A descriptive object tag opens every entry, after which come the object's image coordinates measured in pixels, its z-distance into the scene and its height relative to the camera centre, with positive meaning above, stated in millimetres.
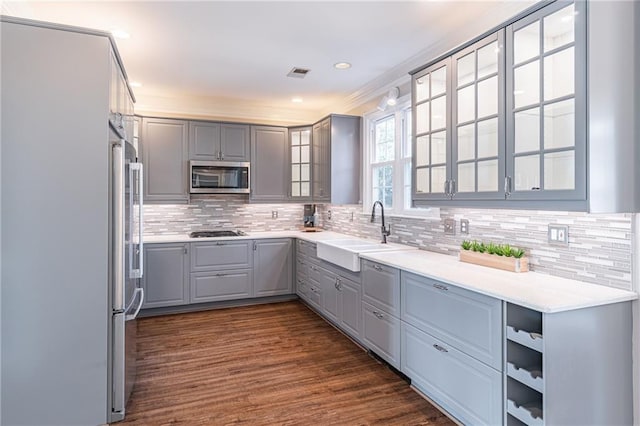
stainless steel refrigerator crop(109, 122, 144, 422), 2180 -374
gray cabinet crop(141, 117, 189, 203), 4570 +638
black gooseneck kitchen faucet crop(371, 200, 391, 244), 3867 -174
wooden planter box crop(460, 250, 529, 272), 2354 -327
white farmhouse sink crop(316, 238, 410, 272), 3283 -357
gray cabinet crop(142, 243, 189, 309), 4309 -739
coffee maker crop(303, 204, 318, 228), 5570 -70
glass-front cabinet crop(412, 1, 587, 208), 1834 +562
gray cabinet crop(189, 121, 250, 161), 4789 +907
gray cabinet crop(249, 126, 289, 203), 5094 +651
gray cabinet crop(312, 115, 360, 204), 4535 +639
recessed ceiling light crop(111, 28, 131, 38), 2945 +1411
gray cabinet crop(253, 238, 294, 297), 4785 -720
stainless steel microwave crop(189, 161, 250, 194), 4750 +440
